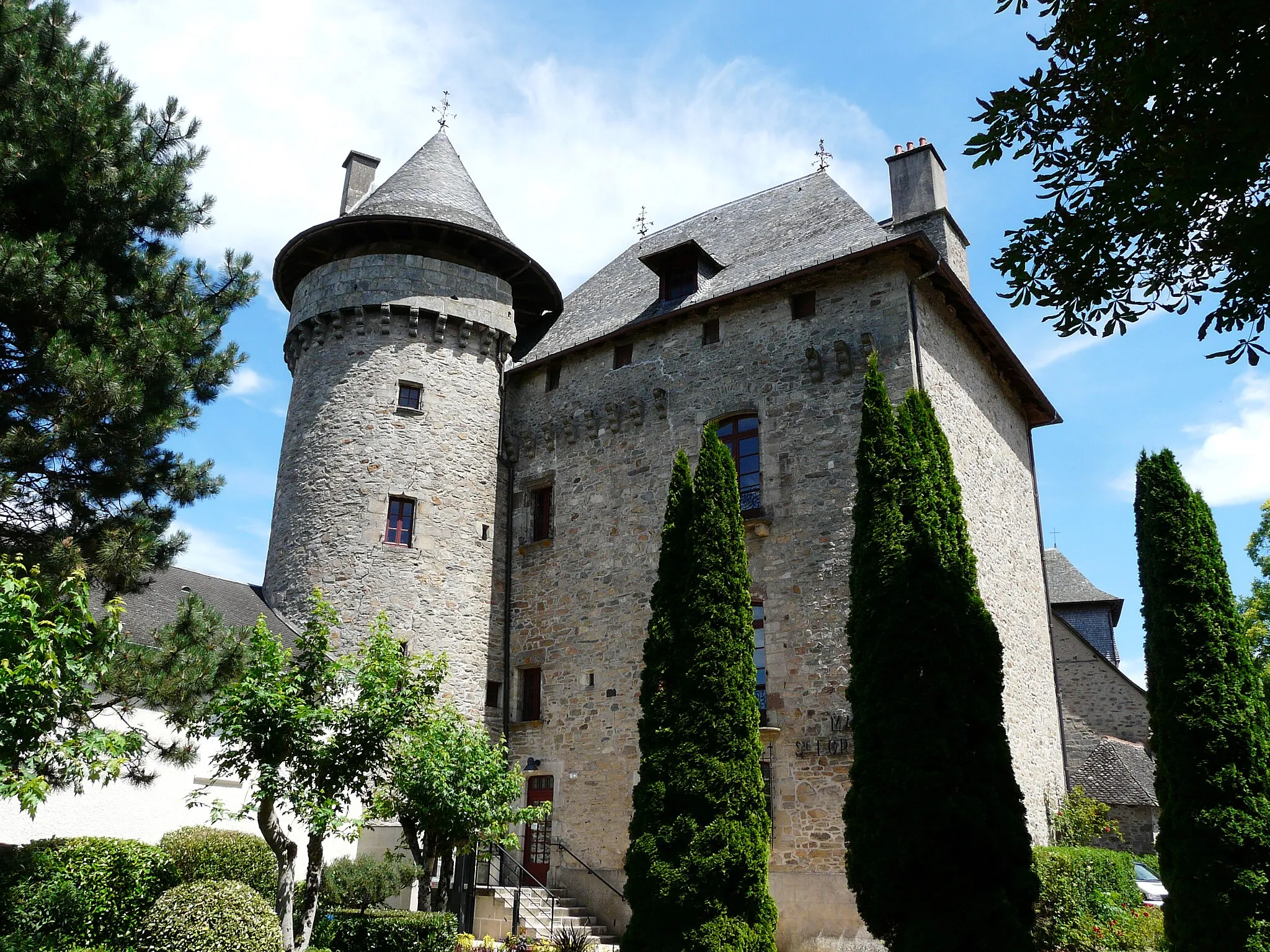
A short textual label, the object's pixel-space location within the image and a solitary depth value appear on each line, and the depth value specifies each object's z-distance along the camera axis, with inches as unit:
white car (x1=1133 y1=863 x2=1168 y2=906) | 631.2
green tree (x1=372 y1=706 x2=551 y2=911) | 419.8
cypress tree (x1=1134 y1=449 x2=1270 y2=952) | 408.2
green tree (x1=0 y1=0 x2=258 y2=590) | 309.1
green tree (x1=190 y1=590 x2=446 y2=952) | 381.1
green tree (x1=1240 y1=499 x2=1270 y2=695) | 874.1
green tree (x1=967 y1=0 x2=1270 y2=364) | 211.6
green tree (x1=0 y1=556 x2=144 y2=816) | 269.4
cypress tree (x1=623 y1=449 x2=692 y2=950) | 404.5
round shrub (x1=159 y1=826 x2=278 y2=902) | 484.4
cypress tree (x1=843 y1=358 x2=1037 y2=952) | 342.3
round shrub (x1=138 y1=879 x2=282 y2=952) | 357.1
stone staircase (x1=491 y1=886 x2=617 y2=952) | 540.4
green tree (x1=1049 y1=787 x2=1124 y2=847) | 594.2
